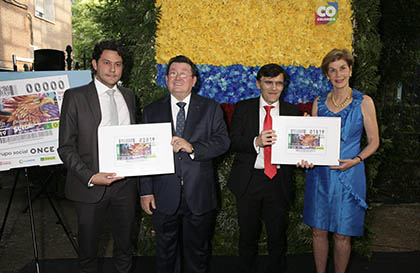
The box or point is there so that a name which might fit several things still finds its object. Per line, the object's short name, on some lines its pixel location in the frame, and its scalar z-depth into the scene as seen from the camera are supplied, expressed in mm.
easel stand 3081
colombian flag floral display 3549
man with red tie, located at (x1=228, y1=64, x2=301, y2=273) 2742
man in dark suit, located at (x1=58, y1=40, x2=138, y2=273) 2387
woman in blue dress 2646
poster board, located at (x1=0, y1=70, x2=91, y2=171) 3084
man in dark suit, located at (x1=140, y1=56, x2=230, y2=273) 2445
